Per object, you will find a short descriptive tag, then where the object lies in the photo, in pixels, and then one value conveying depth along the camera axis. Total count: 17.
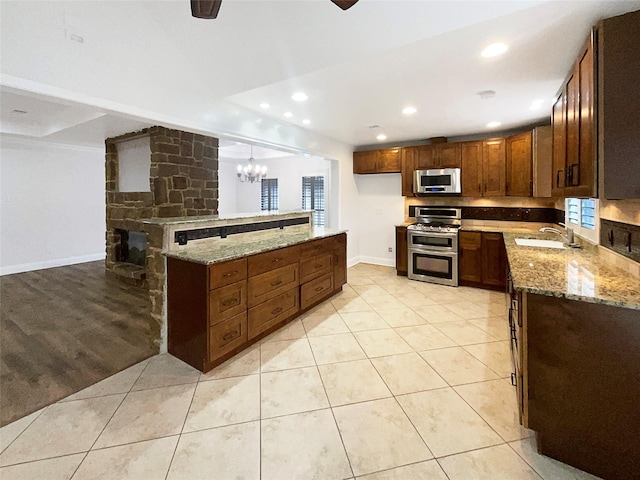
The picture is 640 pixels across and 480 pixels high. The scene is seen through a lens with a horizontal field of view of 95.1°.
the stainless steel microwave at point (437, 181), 4.75
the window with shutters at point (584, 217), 2.51
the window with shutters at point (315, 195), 7.44
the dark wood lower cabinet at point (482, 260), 4.31
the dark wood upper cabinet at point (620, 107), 1.40
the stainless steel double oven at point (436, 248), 4.62
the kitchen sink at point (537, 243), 2.88
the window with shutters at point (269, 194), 8.34
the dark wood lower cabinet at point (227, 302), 2.30
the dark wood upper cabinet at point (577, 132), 1.55
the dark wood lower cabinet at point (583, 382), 1.34
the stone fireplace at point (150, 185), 4.32
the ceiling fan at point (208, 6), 1.27
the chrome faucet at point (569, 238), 2.80
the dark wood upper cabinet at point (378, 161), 5.33
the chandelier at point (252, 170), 6.37
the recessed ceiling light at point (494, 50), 2.06
